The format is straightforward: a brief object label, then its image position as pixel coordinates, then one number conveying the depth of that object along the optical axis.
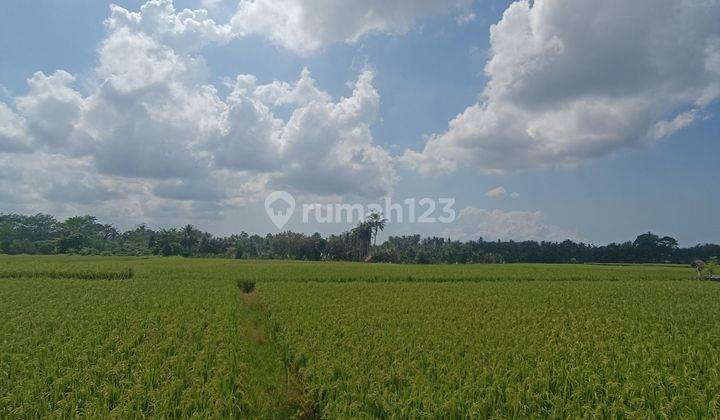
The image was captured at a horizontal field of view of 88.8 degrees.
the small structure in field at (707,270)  38.00
